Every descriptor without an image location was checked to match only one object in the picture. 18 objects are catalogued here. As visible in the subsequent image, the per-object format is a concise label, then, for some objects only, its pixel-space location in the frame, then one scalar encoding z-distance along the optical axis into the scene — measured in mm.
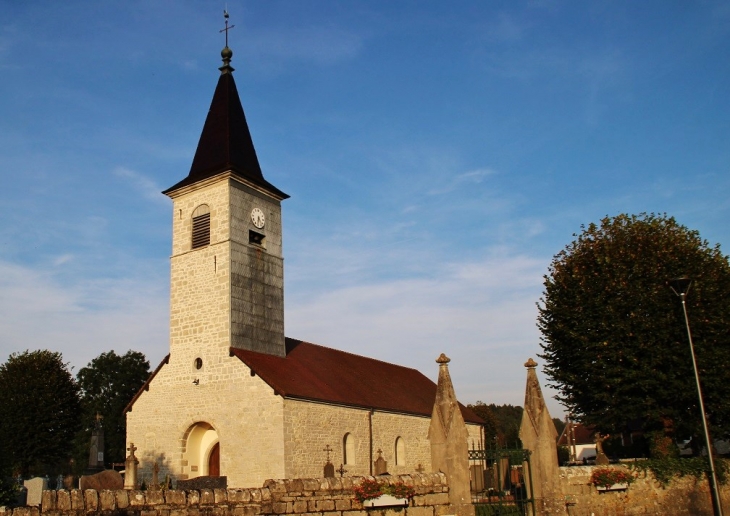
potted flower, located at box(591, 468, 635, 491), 17125
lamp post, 17125
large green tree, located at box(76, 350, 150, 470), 50281
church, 24250
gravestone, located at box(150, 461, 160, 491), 24031
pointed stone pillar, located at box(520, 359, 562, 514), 14906
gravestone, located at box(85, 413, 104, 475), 30952
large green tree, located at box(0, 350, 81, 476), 35156
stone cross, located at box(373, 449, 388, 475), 24900
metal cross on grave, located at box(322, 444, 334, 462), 25347
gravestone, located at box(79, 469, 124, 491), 21688
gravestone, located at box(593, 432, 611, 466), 20936
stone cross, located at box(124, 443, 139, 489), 22047
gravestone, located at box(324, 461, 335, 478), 23203
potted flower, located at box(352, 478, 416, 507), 12500
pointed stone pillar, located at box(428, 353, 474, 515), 13703
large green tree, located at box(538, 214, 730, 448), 21766
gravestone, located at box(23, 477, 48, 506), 21453
